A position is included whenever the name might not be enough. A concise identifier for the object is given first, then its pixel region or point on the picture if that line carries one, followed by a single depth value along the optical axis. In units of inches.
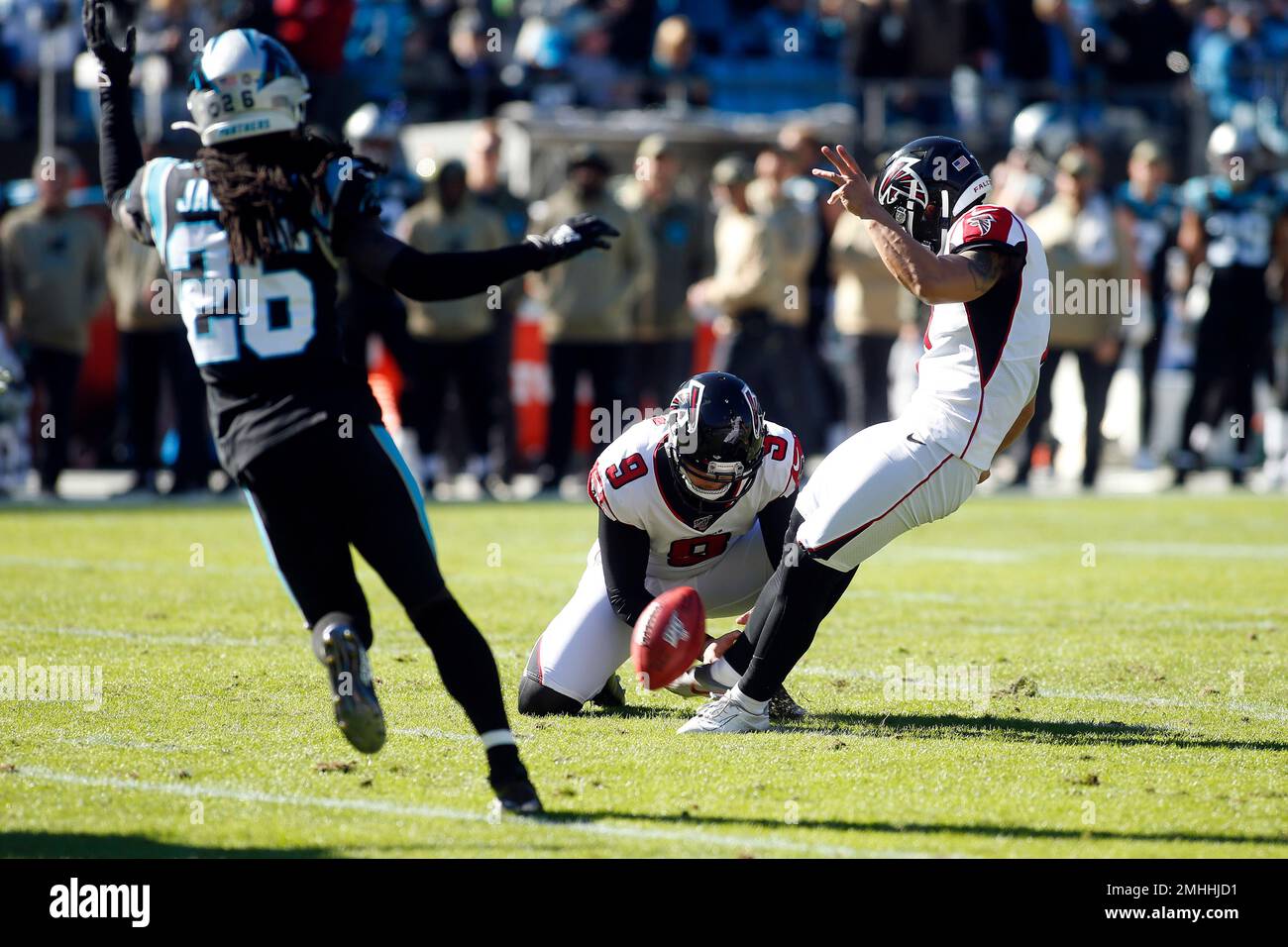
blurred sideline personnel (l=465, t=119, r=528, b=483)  539.2
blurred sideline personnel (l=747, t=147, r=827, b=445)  541.3
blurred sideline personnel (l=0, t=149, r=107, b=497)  507.8
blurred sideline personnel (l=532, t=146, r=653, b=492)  534.3
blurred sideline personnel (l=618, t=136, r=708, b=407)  544.1
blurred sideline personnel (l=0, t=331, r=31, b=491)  527.5
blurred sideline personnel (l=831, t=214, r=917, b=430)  551.5
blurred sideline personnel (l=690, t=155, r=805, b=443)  535.2
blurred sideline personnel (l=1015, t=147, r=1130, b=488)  539.2
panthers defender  185.5
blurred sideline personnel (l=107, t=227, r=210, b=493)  508.1
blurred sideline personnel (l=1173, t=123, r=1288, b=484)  558.6
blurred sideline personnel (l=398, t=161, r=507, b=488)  519.5
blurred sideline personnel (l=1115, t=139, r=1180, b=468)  586.6
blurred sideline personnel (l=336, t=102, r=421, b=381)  518.6
